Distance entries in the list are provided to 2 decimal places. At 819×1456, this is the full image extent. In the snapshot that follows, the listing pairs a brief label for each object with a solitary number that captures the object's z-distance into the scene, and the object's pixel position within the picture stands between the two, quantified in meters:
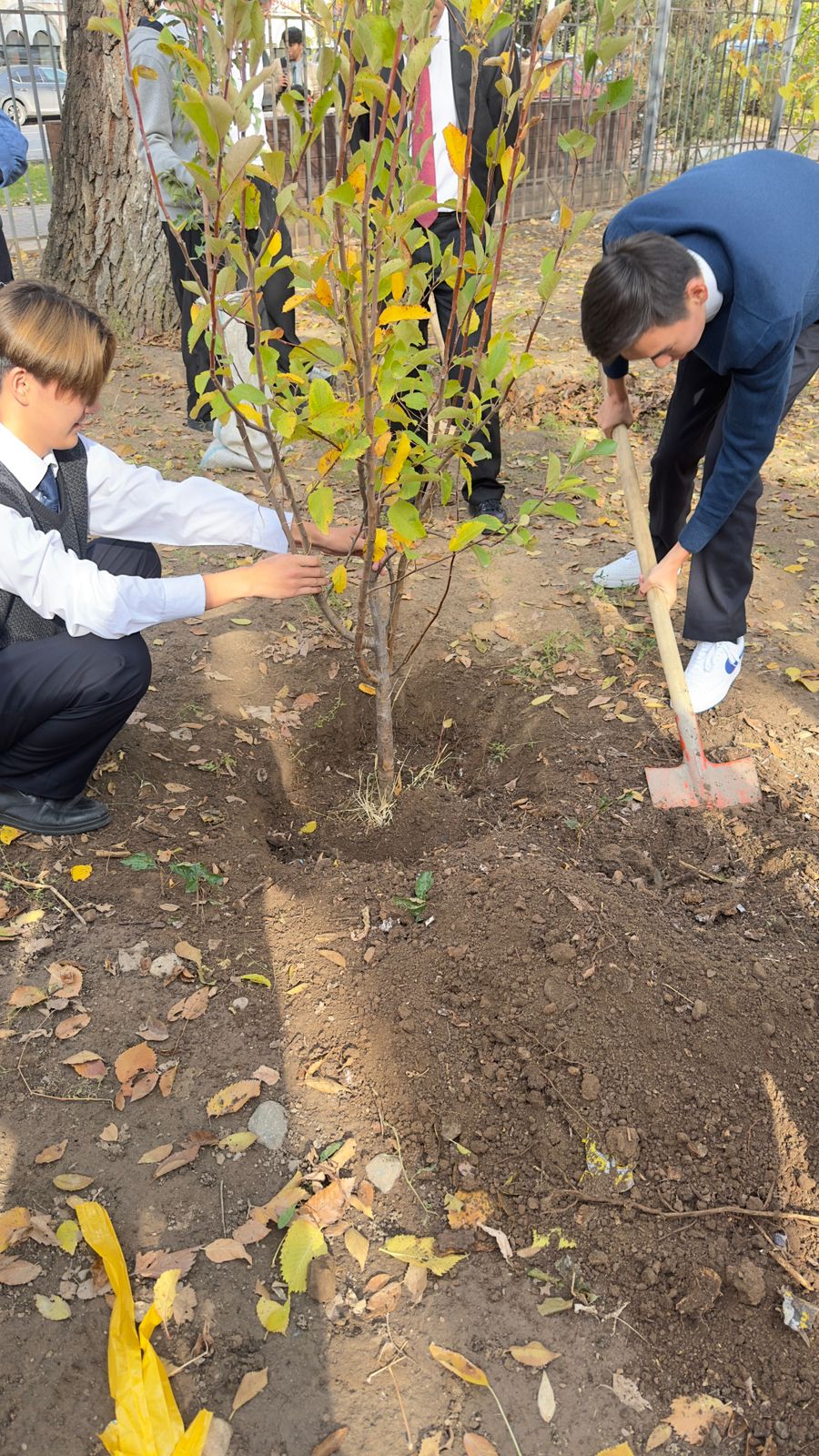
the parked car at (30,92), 7.93
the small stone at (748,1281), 1.81
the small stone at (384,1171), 1.97
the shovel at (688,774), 2.89
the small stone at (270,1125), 2.02
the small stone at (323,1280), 1.79
